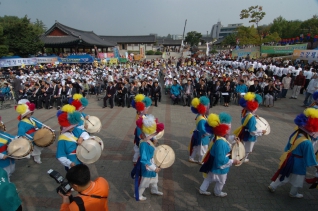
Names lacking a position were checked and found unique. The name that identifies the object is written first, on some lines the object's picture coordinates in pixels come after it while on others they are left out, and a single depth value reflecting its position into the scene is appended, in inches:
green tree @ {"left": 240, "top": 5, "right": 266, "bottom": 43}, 1269.7
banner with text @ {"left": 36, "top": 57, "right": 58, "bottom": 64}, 946.1
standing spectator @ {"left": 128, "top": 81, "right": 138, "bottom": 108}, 456.3
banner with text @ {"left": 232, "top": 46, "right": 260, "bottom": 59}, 1064.2
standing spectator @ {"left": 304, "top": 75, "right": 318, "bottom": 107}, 396.0
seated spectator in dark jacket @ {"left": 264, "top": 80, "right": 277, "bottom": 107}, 429.1
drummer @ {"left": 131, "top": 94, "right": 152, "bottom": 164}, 209.8
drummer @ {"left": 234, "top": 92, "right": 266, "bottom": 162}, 197.9
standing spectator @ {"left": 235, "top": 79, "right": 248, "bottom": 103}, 444.1
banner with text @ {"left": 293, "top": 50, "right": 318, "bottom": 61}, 708.2
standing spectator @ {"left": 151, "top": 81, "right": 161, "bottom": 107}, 454.0
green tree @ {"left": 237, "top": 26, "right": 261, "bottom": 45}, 1373.0
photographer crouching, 84.6
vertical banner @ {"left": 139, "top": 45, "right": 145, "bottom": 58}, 1712.1
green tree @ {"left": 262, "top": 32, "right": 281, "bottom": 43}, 1350.9
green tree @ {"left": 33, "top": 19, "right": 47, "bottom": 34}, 2495.2
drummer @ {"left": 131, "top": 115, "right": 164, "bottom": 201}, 140.5
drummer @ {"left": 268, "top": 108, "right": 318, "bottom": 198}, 146.0
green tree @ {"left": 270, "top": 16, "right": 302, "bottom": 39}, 1647.5
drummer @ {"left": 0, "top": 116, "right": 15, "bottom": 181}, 158.7
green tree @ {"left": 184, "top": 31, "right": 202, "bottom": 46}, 2420.8
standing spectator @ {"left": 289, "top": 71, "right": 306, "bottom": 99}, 471.8
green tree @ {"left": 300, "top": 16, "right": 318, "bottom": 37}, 1370.2
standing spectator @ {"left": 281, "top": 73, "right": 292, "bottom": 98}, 472.0
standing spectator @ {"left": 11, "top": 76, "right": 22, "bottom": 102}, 494.6
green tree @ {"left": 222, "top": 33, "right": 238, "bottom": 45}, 2179.1
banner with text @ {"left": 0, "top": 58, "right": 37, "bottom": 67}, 756.6
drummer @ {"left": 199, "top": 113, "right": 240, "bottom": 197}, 144.9
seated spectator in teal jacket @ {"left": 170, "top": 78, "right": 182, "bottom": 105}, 461.7
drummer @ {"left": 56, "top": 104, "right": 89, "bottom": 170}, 146.9
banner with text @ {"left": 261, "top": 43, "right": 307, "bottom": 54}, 891.7
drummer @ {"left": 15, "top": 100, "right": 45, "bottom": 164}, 200.8
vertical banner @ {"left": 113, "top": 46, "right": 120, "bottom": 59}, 1315.0
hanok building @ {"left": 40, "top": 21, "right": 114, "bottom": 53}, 1102.4
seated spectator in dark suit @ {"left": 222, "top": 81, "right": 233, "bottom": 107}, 445.7
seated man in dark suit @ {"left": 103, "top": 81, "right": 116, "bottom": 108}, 450.3
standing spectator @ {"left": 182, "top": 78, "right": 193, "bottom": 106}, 453.4
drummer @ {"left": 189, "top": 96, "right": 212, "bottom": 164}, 201.1
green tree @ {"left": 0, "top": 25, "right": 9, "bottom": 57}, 865.2
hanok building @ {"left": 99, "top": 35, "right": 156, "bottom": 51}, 2229.3
